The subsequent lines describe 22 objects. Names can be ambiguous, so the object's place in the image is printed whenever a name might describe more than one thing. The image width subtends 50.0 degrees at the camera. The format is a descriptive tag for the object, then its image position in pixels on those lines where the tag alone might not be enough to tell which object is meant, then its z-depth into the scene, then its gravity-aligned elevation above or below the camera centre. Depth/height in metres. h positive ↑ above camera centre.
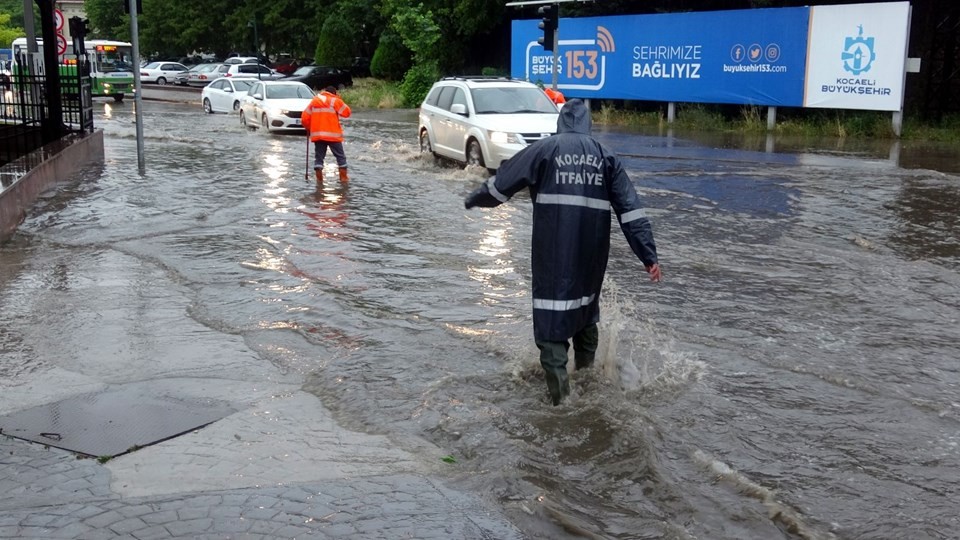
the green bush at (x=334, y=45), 54.50 +1.94
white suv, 16.36 -0.58
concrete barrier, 11.71 -1.26
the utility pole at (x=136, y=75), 16.20 +0.09
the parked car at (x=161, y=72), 60.59 +0.53
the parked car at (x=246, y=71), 51.41 +0.54
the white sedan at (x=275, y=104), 26.41 -0.59
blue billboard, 26.14 +0.77
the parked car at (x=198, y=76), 56.75 +0.29
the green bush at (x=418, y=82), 40.81 +0.00
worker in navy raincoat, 5.77 -0.73
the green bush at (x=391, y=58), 48.62 +1.13
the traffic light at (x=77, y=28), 24.61 +1.25
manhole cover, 5.32 -1.84
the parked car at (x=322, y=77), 49.41 +0.23
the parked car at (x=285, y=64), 58.50 +1.02
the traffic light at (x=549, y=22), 20.38 +1.19
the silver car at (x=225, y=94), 35.22 -0.43
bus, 42.78 +0.50
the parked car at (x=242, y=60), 58.75 +1.21
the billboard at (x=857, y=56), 23.45 +0.65
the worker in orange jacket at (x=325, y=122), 16.17 -0.62
